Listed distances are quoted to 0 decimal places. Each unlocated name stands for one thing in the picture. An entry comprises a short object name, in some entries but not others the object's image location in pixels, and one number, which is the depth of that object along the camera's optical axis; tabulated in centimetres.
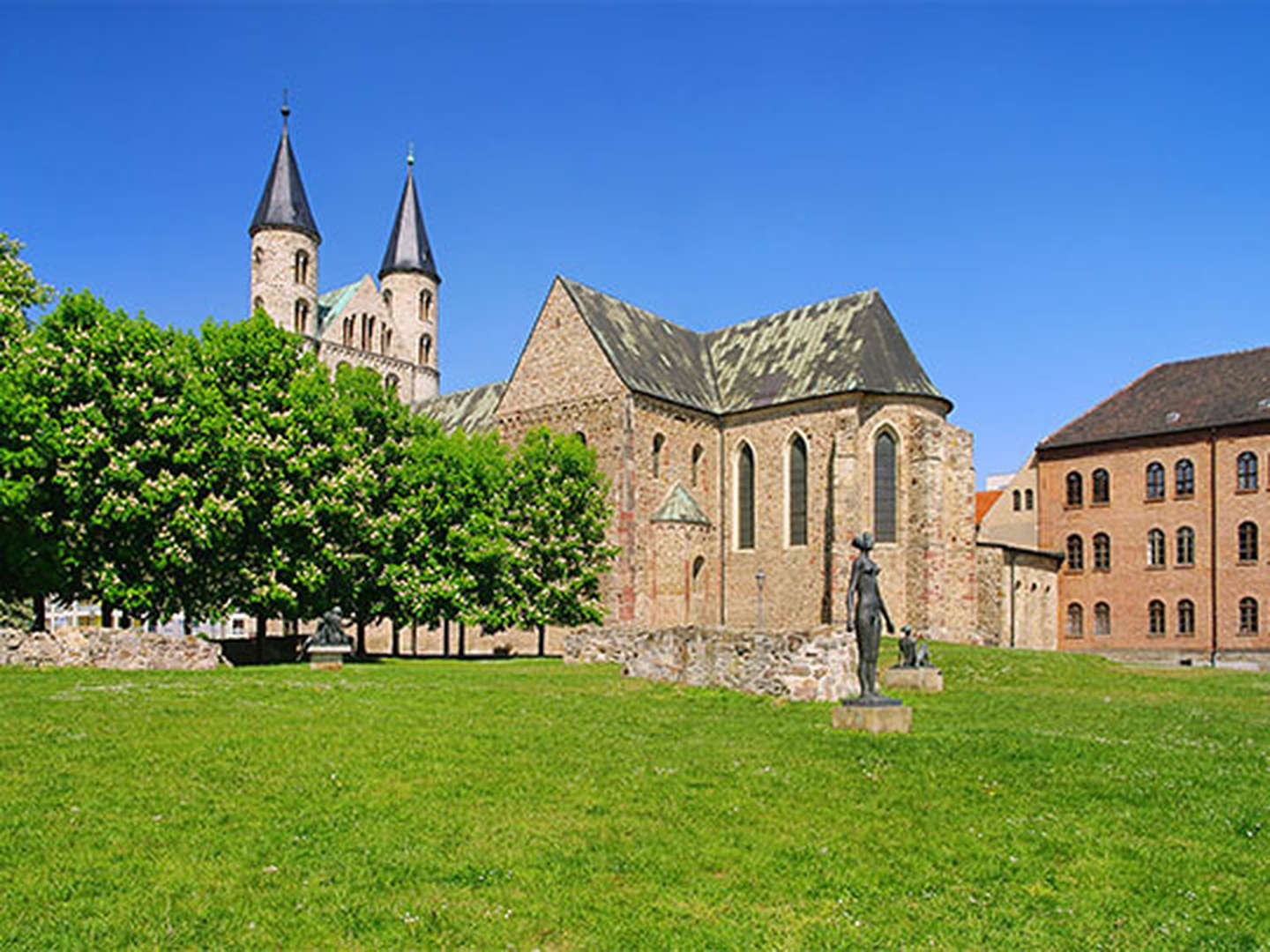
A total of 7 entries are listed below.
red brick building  4803
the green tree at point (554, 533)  3841
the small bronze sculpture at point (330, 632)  2656
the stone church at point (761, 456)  4078
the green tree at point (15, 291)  2938
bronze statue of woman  1511
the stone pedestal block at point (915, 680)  2322
